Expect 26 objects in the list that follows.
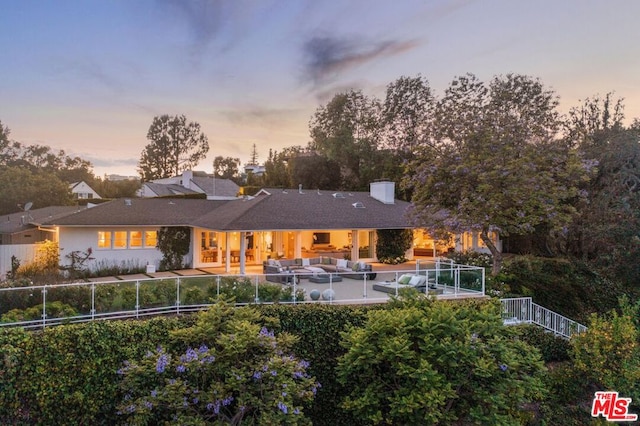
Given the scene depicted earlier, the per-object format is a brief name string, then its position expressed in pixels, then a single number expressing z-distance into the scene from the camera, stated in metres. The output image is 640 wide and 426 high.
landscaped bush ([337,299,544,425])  7.85
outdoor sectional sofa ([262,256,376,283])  12.63
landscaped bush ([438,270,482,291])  13.72
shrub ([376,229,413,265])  22.69
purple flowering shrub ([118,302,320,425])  7.29
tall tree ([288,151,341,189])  41.88
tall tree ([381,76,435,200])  39.34
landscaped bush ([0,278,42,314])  8.99
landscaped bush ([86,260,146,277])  18.30
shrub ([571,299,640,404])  10.71
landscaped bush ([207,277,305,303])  10.81
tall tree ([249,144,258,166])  103.19
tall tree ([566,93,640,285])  17.65
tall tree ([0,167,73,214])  37.94
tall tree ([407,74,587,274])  15.28
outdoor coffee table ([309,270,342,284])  12.76
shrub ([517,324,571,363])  12.94
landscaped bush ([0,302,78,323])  8.86
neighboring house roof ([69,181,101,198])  50.28
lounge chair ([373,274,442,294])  13.12
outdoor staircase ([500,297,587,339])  13.66
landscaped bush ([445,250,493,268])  19.10
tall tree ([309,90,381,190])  40.03
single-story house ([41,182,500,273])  18.36
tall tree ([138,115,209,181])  60.31
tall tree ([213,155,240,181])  68.75
